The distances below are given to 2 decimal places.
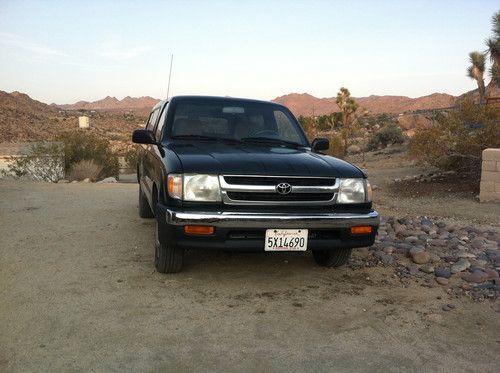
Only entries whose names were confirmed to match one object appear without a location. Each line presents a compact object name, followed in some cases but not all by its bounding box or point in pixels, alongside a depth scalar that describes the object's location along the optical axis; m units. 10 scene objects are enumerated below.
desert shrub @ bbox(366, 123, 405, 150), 29.23
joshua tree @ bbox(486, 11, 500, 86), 32.52
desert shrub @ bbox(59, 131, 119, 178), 17.23
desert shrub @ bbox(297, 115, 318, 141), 31.59
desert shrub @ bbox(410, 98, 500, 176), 11.51
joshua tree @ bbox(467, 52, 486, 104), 34.41
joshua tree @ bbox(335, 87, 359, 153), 34.84
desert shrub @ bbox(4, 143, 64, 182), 16.55
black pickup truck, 3.95
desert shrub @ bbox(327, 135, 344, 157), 27.14
